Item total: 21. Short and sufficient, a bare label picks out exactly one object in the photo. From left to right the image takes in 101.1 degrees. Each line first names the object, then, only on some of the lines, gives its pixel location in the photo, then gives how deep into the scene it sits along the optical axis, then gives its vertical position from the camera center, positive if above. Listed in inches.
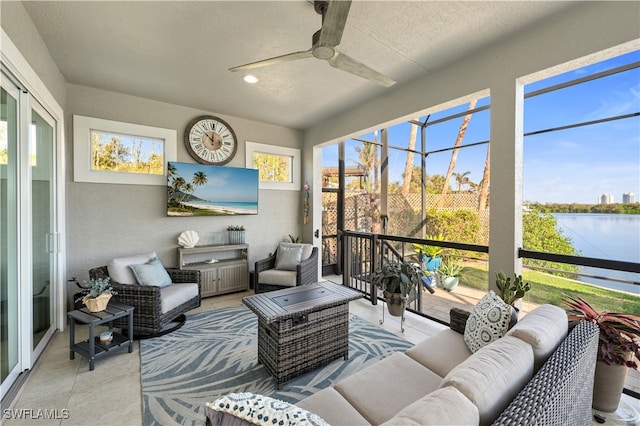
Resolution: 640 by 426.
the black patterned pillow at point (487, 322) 65.6 -28.9
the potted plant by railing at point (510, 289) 76.7 -23.4
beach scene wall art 153.8 +12.7
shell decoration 153.9 -17.0
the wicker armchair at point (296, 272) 147.0 -35.9
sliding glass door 76.0 -7.0
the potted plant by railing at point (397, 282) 114.2 -31.5
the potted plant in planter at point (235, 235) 171.5 -16.1
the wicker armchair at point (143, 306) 106.1 -38.9
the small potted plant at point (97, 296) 93.7 -31.1
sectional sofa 30.0 -25.0
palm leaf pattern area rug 74.1 -53.3
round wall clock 160.6 +44.3
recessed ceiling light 119.2 +60.8
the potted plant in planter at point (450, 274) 187.6 -46.6
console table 154.8 -33.3
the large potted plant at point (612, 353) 66.1 -36.1
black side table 87.7 -43.3
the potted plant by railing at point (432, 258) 200.7 -36.6
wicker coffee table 78.7 -38.0
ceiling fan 60.6 +44.5
